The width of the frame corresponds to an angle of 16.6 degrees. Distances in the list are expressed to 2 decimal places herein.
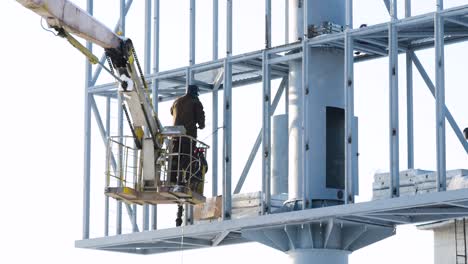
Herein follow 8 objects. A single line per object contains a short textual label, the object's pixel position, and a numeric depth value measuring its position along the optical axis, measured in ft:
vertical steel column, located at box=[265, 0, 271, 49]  139.74
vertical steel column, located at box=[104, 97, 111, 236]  148.25
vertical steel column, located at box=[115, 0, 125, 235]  147.90
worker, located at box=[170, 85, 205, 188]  140.67
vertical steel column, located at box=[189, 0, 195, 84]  145.60
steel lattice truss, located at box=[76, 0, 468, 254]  127.03
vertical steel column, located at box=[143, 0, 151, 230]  149.28
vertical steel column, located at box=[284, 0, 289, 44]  140.87
